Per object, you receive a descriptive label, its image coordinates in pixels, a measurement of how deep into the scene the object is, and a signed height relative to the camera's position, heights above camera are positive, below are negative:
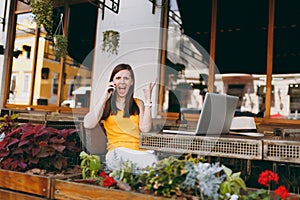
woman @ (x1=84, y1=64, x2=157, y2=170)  2.31 -0.02
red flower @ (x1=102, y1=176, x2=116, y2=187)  1.49 -0.32
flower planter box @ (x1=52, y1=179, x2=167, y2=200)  1.36 -0.36
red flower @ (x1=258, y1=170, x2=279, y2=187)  1.40 -0.24
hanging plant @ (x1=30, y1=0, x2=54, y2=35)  4.49 +1.43
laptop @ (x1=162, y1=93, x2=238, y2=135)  1.82 +0.04
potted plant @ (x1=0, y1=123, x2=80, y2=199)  1.71 -0.26
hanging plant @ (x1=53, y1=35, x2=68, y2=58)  4.99 +1.06
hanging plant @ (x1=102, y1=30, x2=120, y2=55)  4.85 +1.15
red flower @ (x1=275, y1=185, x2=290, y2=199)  1.28 -0.28
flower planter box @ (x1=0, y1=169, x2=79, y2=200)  1.55 -0.39
